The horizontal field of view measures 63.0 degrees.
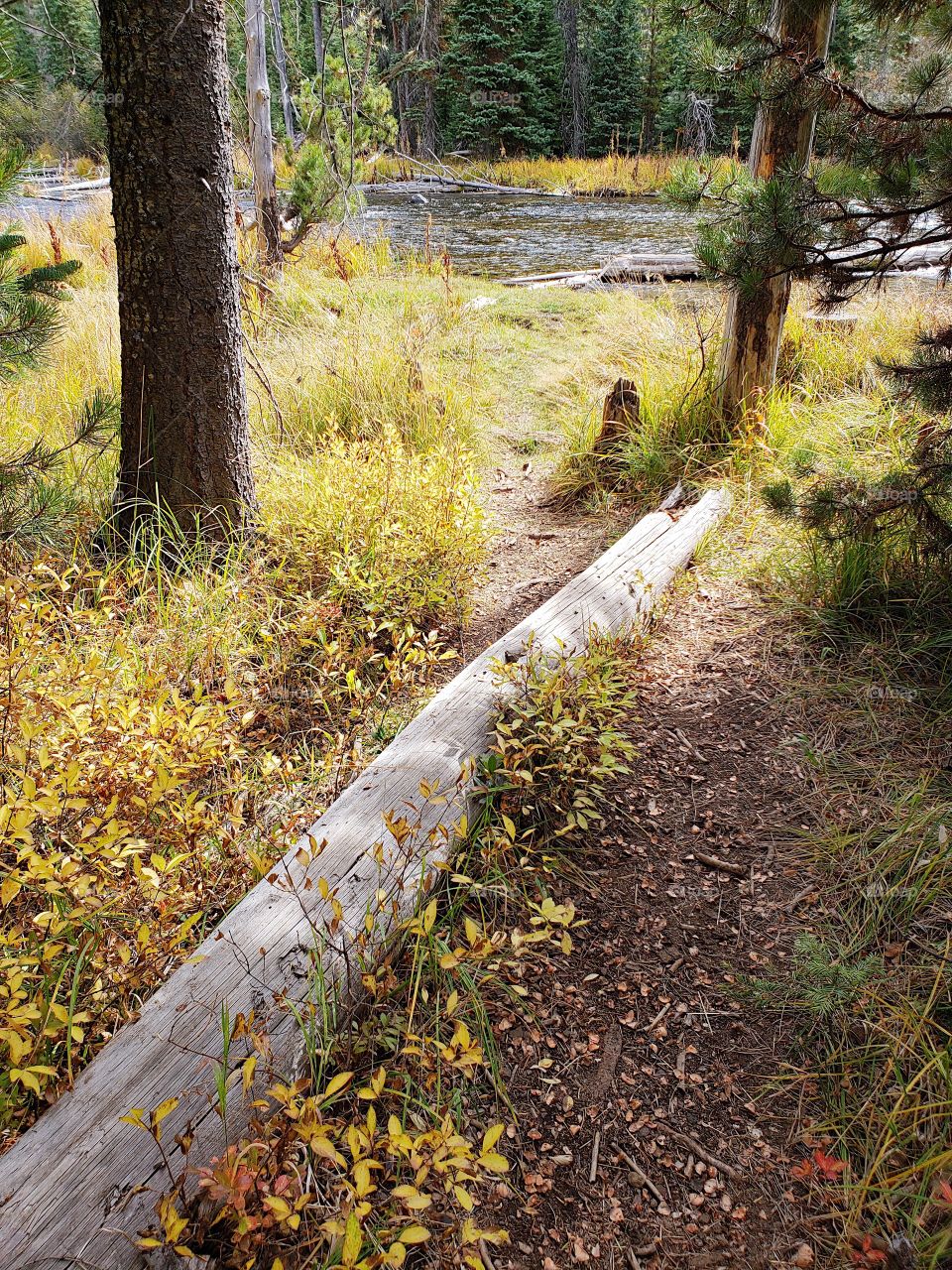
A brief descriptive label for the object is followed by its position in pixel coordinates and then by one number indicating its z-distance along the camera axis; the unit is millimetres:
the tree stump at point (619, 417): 4379
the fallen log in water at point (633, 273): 9453
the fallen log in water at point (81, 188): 13952
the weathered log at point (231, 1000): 1222
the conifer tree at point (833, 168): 2221
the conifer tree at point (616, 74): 23891
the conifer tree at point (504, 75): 24875
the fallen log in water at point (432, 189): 19969
